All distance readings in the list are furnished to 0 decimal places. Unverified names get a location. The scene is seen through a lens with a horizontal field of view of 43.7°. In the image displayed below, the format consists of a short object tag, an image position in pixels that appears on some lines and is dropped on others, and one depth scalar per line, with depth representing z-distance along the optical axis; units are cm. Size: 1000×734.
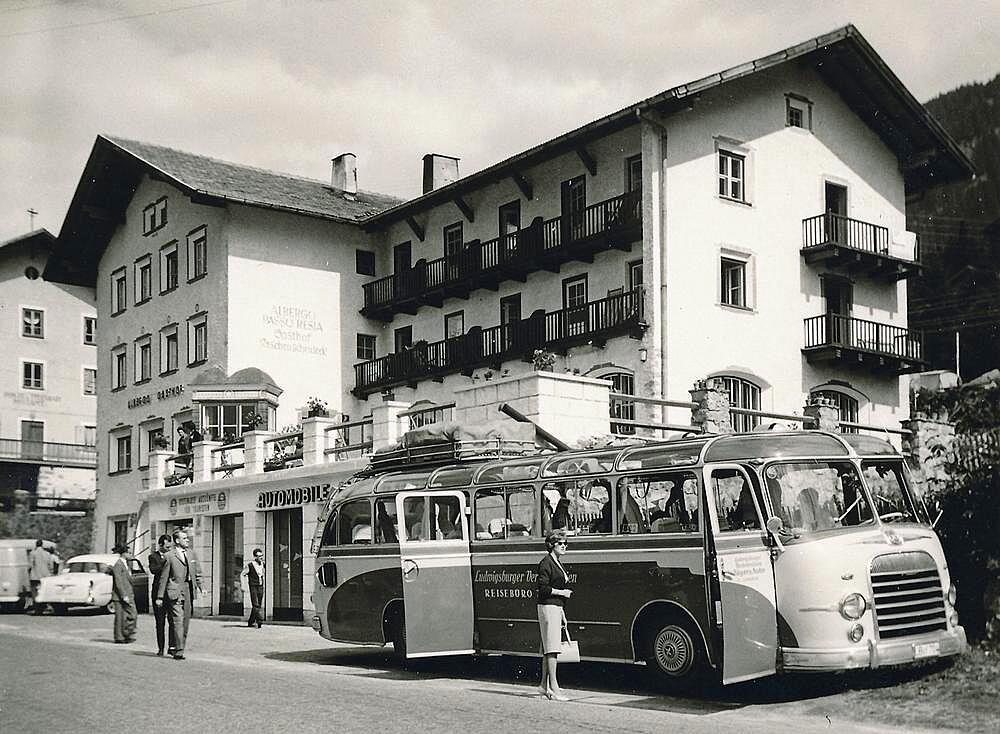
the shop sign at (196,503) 3078
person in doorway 2623
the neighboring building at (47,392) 5338
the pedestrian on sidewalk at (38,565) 3222
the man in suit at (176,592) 1780
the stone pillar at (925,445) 1855
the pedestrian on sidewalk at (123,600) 2102
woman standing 1309
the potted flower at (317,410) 3172
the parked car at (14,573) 3244
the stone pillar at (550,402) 2105
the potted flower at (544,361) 2416
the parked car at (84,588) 3034
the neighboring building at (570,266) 3088
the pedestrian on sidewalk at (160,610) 1838
